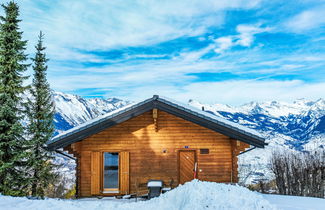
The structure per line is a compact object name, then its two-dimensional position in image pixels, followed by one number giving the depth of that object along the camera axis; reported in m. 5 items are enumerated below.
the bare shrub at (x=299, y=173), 17.27
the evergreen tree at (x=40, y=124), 18.55
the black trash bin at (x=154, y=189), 10.66
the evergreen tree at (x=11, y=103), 15.05
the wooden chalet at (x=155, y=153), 12.36
